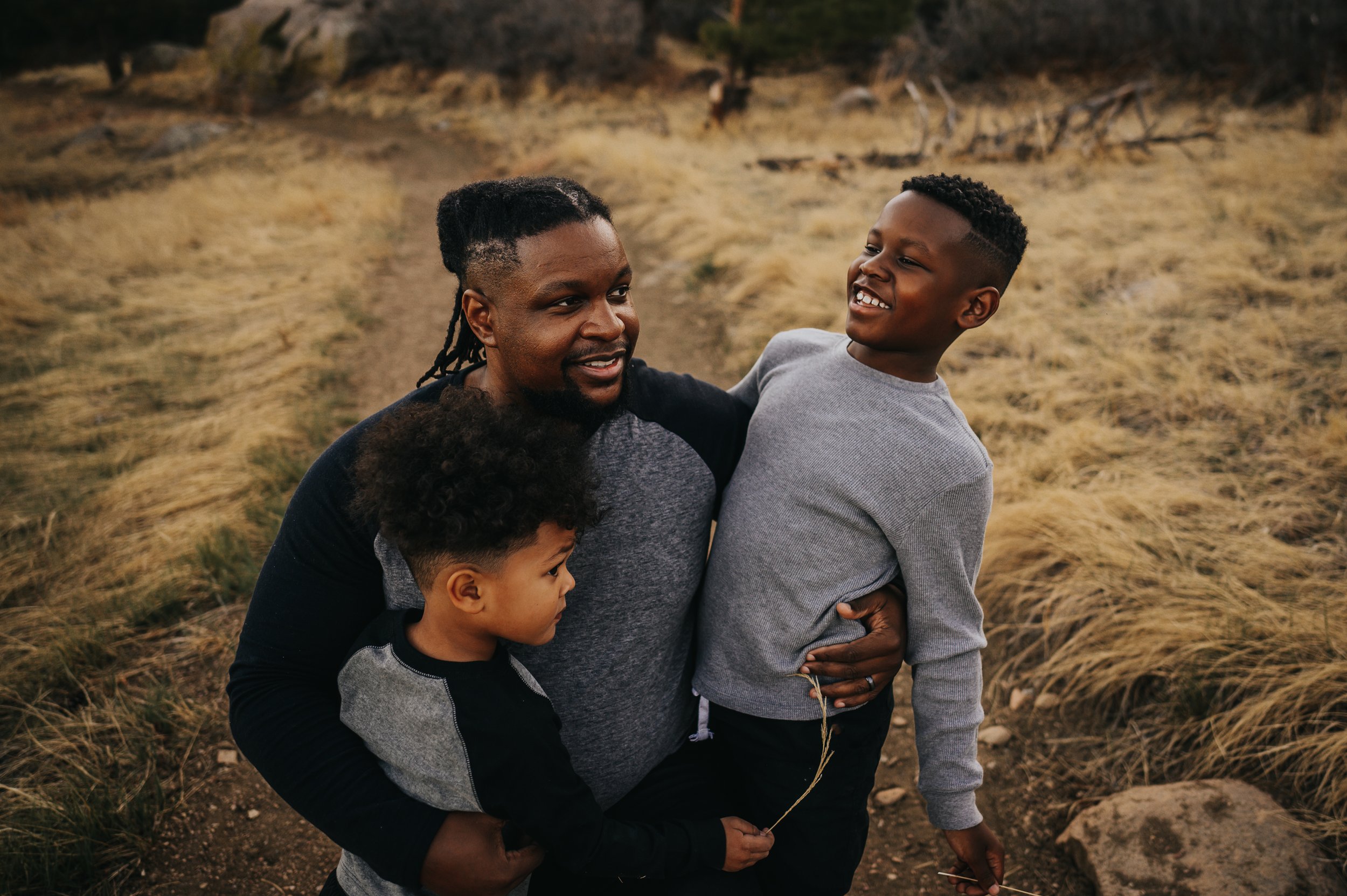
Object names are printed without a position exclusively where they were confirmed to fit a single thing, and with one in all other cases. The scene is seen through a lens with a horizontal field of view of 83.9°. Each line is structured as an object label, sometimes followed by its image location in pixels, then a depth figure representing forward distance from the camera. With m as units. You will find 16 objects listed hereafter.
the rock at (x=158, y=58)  23.12
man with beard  1.28
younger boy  1.17
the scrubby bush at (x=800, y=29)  15.08
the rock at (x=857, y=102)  14.64
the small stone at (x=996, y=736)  2.47
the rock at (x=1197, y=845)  1.80
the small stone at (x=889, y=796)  2.39
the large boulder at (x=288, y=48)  19.31
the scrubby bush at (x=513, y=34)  18.88
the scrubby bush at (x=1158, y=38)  9.76
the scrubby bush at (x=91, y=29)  22.70
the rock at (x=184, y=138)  14.48
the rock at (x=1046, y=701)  2.50
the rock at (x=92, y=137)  15.48
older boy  1.39
